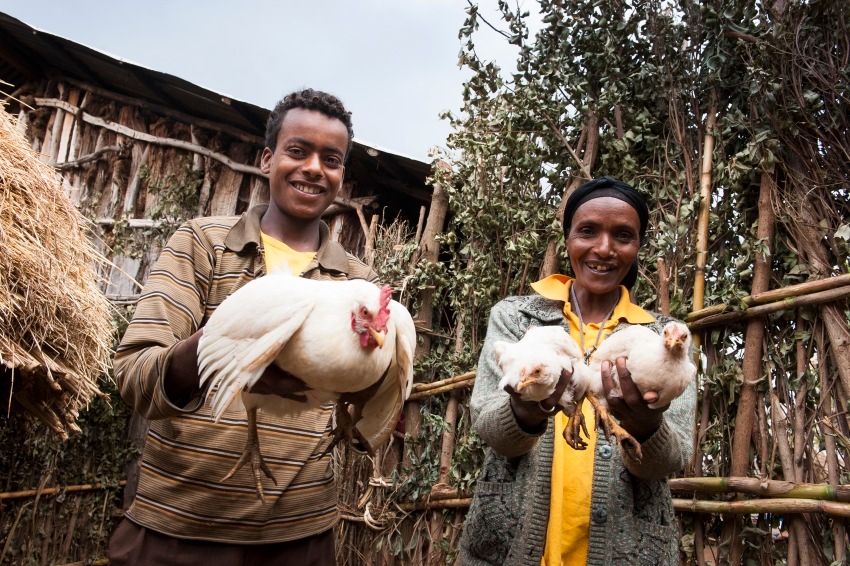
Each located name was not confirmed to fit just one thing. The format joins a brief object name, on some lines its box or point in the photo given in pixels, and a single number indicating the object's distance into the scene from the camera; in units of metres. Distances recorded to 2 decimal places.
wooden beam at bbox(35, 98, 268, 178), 7.08
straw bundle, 3.54
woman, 1.99
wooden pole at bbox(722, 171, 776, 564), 2.94
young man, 2.05
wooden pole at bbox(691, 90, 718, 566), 3.06
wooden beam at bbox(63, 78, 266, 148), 7.18
